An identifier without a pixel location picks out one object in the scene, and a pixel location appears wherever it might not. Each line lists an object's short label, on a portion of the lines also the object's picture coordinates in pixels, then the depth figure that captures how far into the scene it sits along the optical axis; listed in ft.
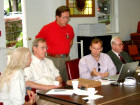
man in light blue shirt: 12.22
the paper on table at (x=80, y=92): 9.12
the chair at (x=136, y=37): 26.73
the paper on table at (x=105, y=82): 10.74
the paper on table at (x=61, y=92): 9.18
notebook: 10.87
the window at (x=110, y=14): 26.55
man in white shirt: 11.29
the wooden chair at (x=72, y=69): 12.44
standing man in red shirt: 14.32
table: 8.20
